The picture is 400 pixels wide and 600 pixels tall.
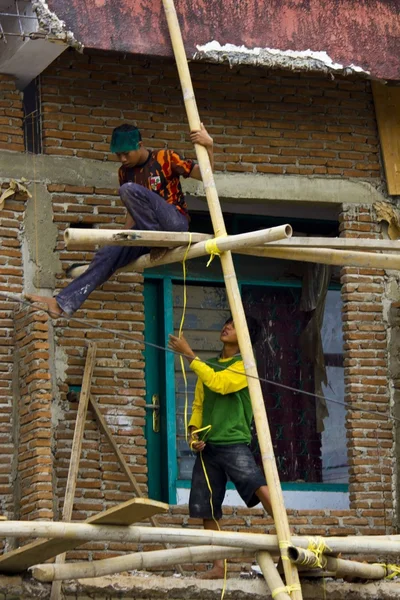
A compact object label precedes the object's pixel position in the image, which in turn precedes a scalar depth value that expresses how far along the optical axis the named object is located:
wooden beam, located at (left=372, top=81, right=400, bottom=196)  14.30
